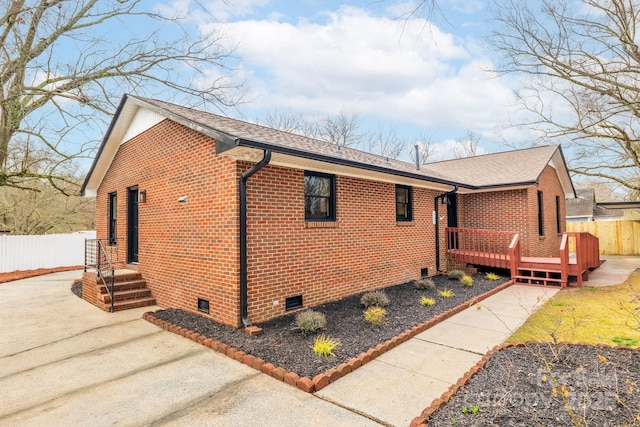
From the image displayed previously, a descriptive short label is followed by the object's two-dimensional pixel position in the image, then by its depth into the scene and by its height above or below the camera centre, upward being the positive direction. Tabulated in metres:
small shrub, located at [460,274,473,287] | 9.03 -1.70
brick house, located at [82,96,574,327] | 5.81 +0.16
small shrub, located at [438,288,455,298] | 7.69 -1.75
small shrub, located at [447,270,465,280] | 9.77 -1.65
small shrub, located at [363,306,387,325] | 5.68 -1.64
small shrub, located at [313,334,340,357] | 4.41 -1.68
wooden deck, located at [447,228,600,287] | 9.33 -1.25
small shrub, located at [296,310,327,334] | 5.18 -1.58
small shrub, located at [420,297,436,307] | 6.95 -1.73
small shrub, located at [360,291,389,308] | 6.73 -1.63
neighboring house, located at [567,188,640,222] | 30.22 +0.57
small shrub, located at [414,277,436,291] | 8.36 -1.65
